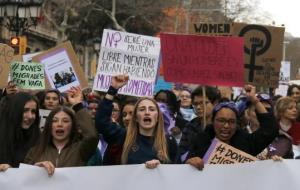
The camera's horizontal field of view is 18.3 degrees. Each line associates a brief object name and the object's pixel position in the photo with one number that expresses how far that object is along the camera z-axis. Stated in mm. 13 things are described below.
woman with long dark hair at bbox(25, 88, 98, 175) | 6449
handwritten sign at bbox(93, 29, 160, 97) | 9756
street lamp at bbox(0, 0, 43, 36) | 18901
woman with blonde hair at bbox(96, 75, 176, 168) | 6428
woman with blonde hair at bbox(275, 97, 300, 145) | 7650
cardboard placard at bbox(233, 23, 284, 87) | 9050
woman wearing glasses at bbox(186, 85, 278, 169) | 6586
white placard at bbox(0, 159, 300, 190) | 6086
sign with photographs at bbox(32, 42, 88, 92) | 10740
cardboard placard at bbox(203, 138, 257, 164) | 6412
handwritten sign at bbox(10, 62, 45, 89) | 10398
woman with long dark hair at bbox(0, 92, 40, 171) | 6813
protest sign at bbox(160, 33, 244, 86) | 8087
